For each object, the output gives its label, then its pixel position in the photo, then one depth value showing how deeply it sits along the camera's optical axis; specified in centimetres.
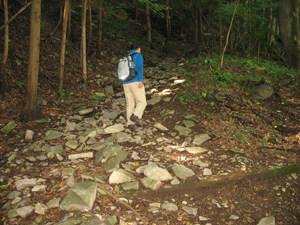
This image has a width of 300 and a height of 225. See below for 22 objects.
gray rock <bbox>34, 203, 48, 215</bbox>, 281
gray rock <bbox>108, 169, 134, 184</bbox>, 358
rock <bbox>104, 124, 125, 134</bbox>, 552
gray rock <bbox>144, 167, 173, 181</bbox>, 373
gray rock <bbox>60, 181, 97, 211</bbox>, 289
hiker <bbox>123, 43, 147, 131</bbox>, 523
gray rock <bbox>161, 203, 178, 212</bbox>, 319
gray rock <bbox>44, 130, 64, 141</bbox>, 510
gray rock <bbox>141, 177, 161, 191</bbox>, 350
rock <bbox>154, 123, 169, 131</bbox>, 580
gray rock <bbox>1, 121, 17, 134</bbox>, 520
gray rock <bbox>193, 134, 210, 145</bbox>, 522
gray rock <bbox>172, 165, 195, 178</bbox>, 388
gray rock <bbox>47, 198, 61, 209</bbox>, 293
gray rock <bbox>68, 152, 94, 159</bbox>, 430
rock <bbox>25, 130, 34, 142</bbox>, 506
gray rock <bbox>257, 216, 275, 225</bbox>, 309
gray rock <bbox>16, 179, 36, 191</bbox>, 333
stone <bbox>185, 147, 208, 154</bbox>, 475
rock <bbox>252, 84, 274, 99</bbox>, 737
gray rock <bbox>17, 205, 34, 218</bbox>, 277
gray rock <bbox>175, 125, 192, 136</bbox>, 560
